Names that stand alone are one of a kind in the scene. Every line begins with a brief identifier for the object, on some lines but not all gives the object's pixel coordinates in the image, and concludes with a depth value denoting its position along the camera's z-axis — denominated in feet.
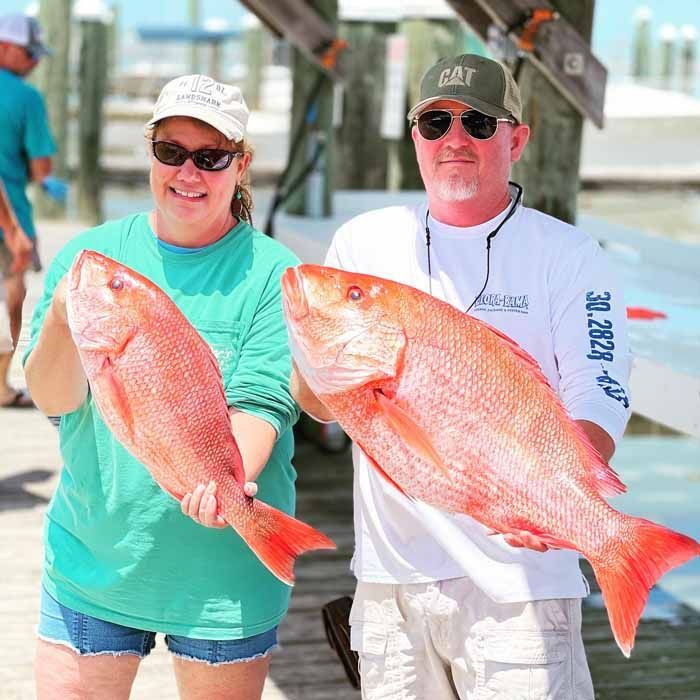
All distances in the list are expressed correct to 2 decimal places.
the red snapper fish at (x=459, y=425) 7.18
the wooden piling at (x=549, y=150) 16.87
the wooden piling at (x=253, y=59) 89.51
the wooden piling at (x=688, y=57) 125.49
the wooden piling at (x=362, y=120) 39.70
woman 8.79
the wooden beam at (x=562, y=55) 15.78
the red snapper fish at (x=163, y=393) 7.53
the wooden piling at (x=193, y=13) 175.11
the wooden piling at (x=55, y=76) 48.57
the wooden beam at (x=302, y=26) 24.95
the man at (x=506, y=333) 8.78
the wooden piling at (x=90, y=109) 50.24
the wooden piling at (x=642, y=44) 115.85
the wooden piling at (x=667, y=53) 121.88
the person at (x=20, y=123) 26.17
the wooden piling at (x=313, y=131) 26.13
